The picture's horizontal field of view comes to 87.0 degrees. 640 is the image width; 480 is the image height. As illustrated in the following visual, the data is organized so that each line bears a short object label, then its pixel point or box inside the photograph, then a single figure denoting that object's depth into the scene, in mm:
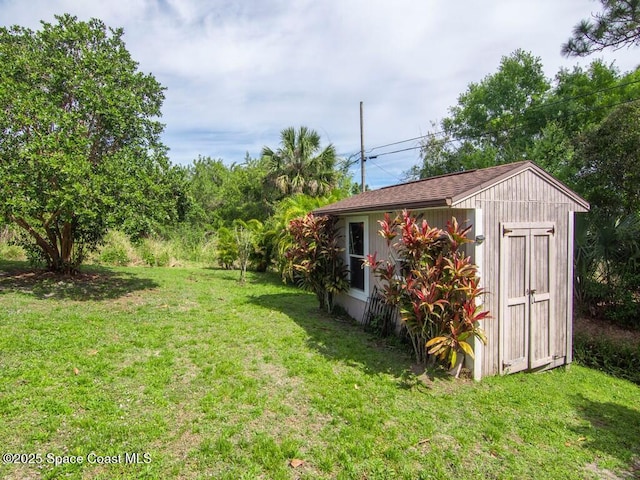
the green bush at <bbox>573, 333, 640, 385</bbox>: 5745
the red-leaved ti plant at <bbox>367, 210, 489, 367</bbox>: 4105
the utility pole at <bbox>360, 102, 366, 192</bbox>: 14742
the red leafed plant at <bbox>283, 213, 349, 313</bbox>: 7160
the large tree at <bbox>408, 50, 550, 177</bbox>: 20188
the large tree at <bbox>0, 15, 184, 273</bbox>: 6270
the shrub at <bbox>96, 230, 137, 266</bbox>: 13023
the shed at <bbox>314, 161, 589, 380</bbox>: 4426
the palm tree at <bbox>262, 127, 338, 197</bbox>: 15562
